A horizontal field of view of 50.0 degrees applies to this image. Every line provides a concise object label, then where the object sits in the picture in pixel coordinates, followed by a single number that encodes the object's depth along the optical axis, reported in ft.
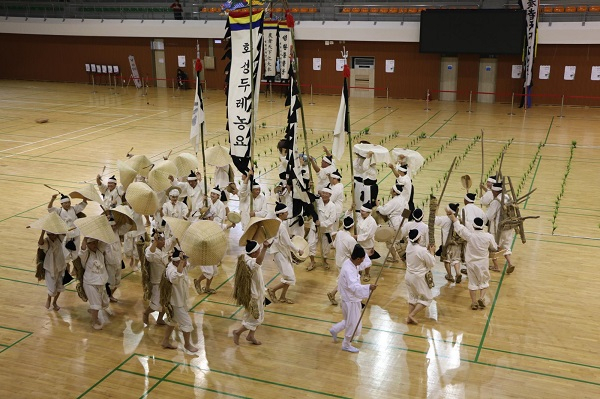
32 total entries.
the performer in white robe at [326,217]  38.04
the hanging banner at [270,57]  63.82
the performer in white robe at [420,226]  33.22
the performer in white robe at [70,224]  31.96
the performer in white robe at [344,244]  32.73
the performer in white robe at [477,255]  32.27
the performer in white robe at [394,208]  37.76
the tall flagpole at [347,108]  36.62
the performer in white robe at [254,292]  28.09
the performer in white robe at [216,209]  36.74
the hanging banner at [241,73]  34.55
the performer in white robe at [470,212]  34.55
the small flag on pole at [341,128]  37.88
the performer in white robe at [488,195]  38.63
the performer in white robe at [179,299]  27.71
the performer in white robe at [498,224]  37.09
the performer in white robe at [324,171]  41.04
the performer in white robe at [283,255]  32.96
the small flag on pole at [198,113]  38.85
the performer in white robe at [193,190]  39.86
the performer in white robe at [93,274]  30.48
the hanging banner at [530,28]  85.40
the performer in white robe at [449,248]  35.29
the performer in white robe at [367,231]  34.78
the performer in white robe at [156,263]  29.30
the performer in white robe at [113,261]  31.71
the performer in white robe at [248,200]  37.35
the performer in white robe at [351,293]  27.99
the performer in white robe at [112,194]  39.45
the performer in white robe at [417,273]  30.83
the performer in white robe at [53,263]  31.68
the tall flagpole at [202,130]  39.31
